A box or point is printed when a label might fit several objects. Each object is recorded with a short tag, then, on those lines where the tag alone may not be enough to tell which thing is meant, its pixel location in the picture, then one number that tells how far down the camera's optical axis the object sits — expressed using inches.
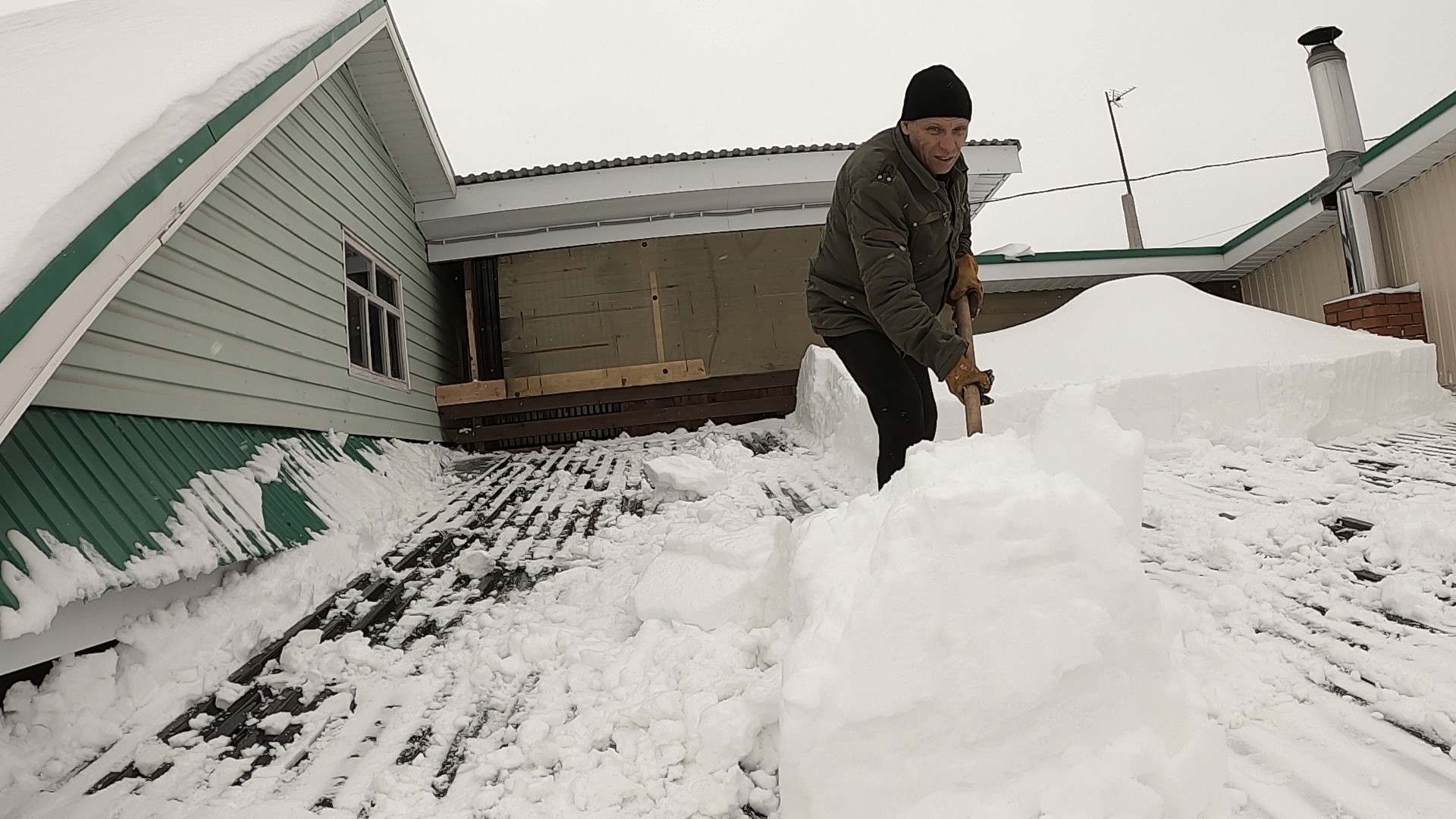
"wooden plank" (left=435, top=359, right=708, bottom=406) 313.3
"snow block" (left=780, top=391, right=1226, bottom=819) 49.4
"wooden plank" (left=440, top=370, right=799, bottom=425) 309.0
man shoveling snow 95.8
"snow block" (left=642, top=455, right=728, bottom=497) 169.0
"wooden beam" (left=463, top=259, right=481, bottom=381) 332.5
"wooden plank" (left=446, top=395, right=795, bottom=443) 318.3
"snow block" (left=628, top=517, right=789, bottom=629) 84.7
